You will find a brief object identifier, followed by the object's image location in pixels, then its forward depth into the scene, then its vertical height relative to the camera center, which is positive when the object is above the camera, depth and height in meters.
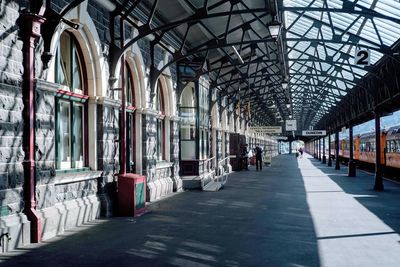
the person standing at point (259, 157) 29.33 -0.53
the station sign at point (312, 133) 47.69 +1.66
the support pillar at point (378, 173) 15.98 -0.91
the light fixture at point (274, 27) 10.84 +2.98
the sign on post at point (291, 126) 47.12 +2.38
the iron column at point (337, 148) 29.75 -0.03
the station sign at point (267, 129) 34.83 +1.55
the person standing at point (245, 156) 30.08 -0.46
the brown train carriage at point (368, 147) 25.77 +0.03
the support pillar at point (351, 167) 23.41 -1.00
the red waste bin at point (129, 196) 10.16 -1.02
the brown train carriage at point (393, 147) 21.81 +0.01
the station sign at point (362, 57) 13.07 +2.64
